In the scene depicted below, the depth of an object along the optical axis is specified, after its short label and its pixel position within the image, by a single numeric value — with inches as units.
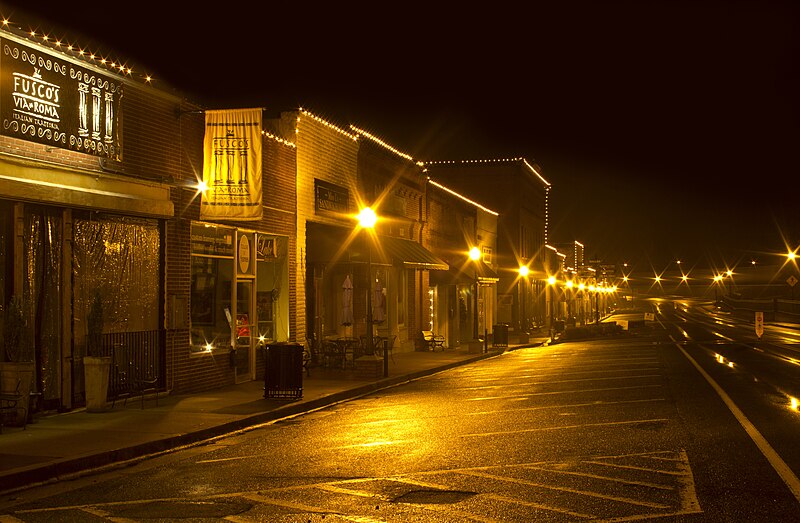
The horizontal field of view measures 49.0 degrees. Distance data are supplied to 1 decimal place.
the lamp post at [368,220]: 793.6
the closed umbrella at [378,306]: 1075.9
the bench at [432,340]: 1257.4
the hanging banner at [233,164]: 684.7
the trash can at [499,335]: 1331.2
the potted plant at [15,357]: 468.8
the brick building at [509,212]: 2146.9
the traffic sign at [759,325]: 1753.2
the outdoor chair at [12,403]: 467.2
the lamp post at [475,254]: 1322.2
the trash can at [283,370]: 627.8
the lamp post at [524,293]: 2197.8
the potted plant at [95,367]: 545.6
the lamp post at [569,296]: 2620.6
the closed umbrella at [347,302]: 972.6
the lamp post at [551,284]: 2358.1
